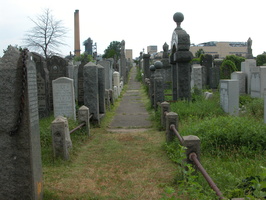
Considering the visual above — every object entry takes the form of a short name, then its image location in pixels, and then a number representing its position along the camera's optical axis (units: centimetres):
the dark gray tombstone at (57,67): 1352
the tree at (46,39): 2677
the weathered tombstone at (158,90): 1295
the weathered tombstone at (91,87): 1081
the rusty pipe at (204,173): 339
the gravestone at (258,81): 1370
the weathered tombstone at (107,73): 1910
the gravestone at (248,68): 1627
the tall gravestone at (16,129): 398
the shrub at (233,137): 612
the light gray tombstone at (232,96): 1039
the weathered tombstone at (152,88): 1502
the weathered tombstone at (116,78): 2308
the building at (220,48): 8744
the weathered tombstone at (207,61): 2475
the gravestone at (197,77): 1847
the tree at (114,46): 9165
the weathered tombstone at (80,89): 1290
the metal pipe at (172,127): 709
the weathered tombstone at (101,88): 1233
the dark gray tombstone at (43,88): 1172
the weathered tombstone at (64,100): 1006
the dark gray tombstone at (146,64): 3012
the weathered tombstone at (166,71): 2509
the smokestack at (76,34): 6131
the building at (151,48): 12890
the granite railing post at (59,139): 659
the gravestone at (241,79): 1659
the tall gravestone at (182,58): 1252
